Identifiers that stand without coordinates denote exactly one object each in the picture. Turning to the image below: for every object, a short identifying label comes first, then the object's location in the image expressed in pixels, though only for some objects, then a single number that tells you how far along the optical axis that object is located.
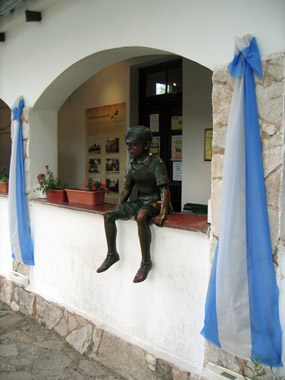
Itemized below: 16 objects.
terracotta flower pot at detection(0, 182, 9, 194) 4.72
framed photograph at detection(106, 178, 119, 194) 5.89
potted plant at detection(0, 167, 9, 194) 4.72
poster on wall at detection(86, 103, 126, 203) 5.75
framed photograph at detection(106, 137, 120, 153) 5.81
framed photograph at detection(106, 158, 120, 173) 5.82
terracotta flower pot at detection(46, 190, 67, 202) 3.89
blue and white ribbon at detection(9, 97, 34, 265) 4.09
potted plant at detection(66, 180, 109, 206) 3.54
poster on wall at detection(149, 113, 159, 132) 5.49
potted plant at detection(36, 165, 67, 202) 3.90
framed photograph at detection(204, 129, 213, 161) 4.59
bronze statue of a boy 2.74
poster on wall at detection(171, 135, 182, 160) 5.23
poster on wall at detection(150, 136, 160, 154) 5.46
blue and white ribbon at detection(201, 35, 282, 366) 2.15
